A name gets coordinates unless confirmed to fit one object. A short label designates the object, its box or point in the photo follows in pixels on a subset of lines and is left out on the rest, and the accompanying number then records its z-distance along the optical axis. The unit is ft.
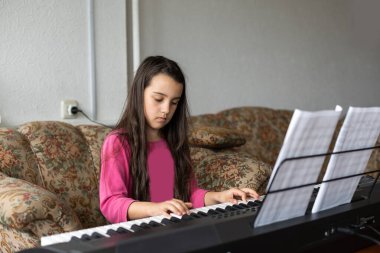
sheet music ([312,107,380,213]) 4.34
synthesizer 3.39
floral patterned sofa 5.23
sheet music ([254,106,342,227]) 3.82
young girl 5.83
